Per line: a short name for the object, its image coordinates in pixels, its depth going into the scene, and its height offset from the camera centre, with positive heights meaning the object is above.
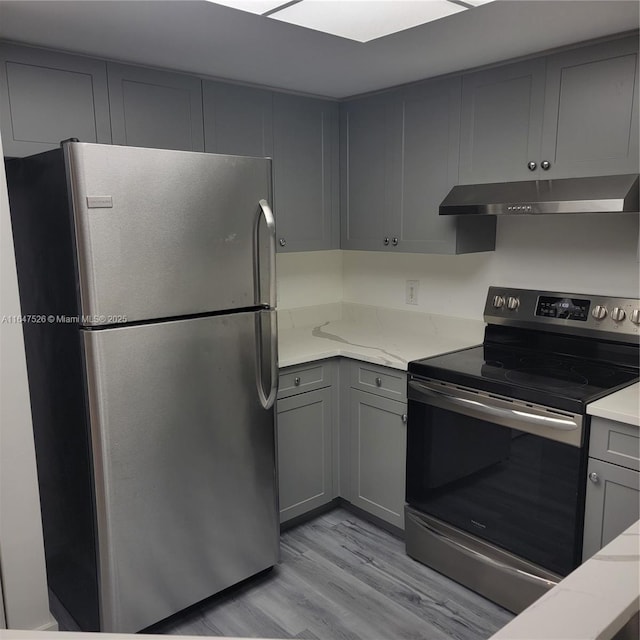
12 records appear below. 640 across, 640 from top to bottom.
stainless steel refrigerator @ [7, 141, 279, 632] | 1.83 -0.48
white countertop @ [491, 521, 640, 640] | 0.76 -0.53
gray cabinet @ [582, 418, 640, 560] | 1.80 -0.82
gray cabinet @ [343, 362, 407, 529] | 2.59 -1.00
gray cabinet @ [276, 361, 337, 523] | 2.65 -0.99
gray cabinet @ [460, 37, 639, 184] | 2.04 +0.39
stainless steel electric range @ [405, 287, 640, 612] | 1.99 -0.80
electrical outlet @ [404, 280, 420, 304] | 3.14 -0.38
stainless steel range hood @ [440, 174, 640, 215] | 2.00 +0.08
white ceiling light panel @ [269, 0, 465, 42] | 1.61 +0.59
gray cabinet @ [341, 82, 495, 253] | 2.62 +0.23
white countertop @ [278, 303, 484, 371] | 2.65 -0.58
